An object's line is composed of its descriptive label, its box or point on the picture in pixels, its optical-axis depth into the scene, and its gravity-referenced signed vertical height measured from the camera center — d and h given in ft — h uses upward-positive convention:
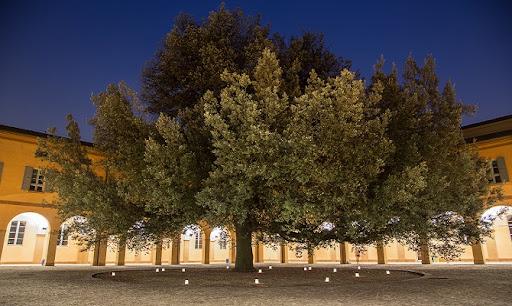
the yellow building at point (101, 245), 88.94 +5.39
